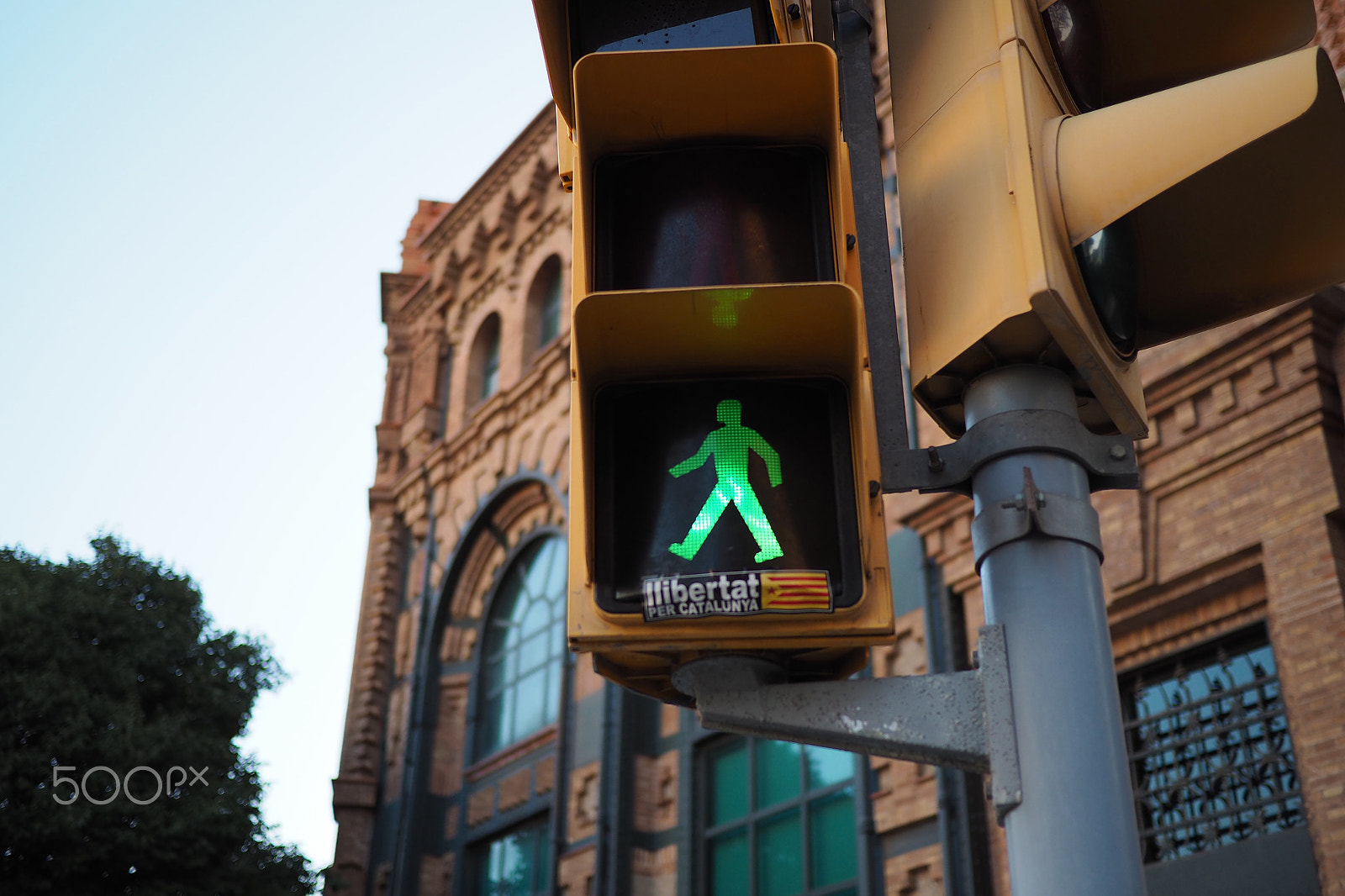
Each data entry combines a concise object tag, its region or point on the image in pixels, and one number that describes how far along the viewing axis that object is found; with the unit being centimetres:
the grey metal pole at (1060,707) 210
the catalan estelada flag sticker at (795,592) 242
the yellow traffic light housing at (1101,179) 248
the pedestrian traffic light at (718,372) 250
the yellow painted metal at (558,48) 314
